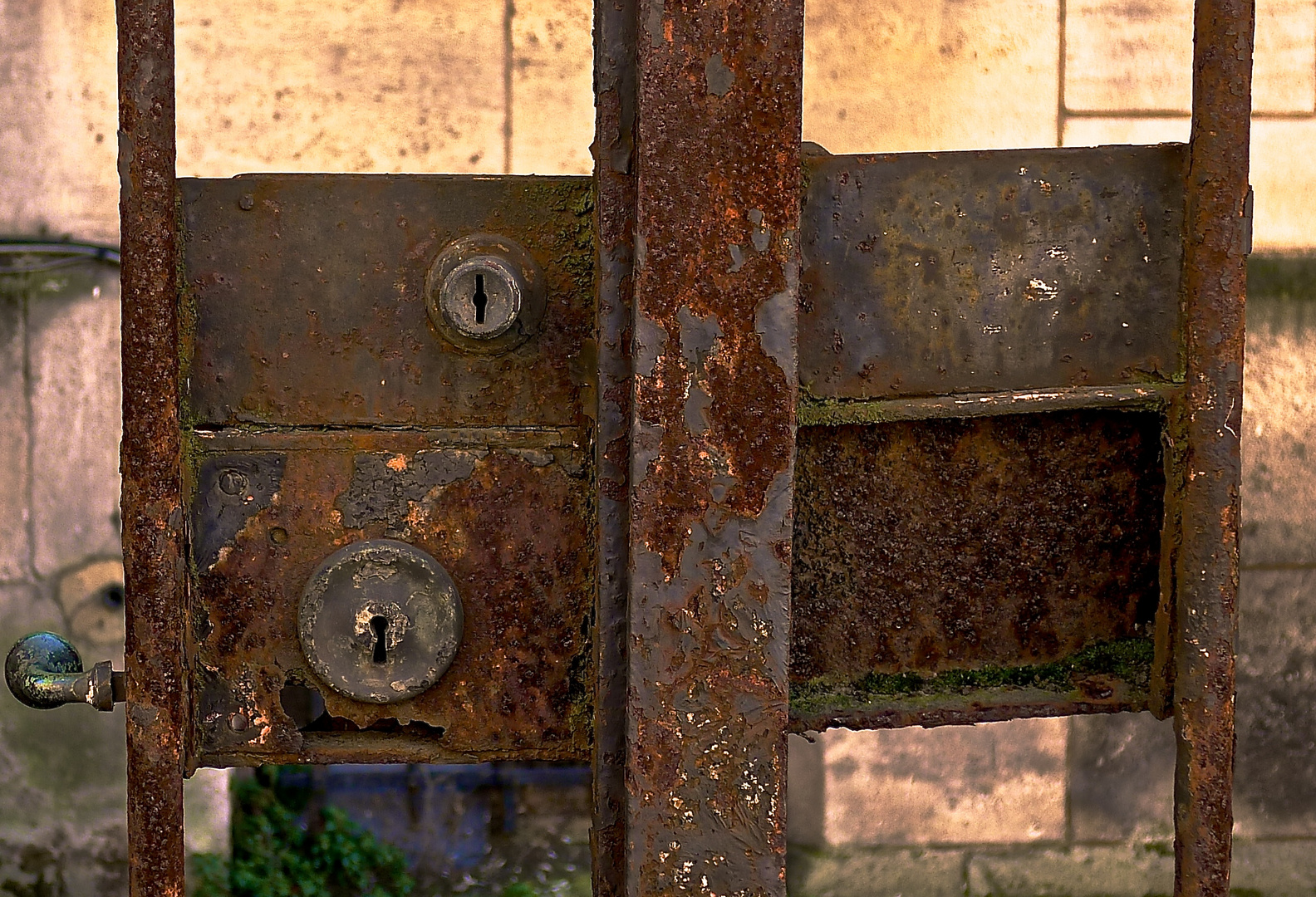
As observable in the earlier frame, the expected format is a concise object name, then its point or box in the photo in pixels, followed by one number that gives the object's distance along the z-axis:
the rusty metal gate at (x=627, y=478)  0.99
